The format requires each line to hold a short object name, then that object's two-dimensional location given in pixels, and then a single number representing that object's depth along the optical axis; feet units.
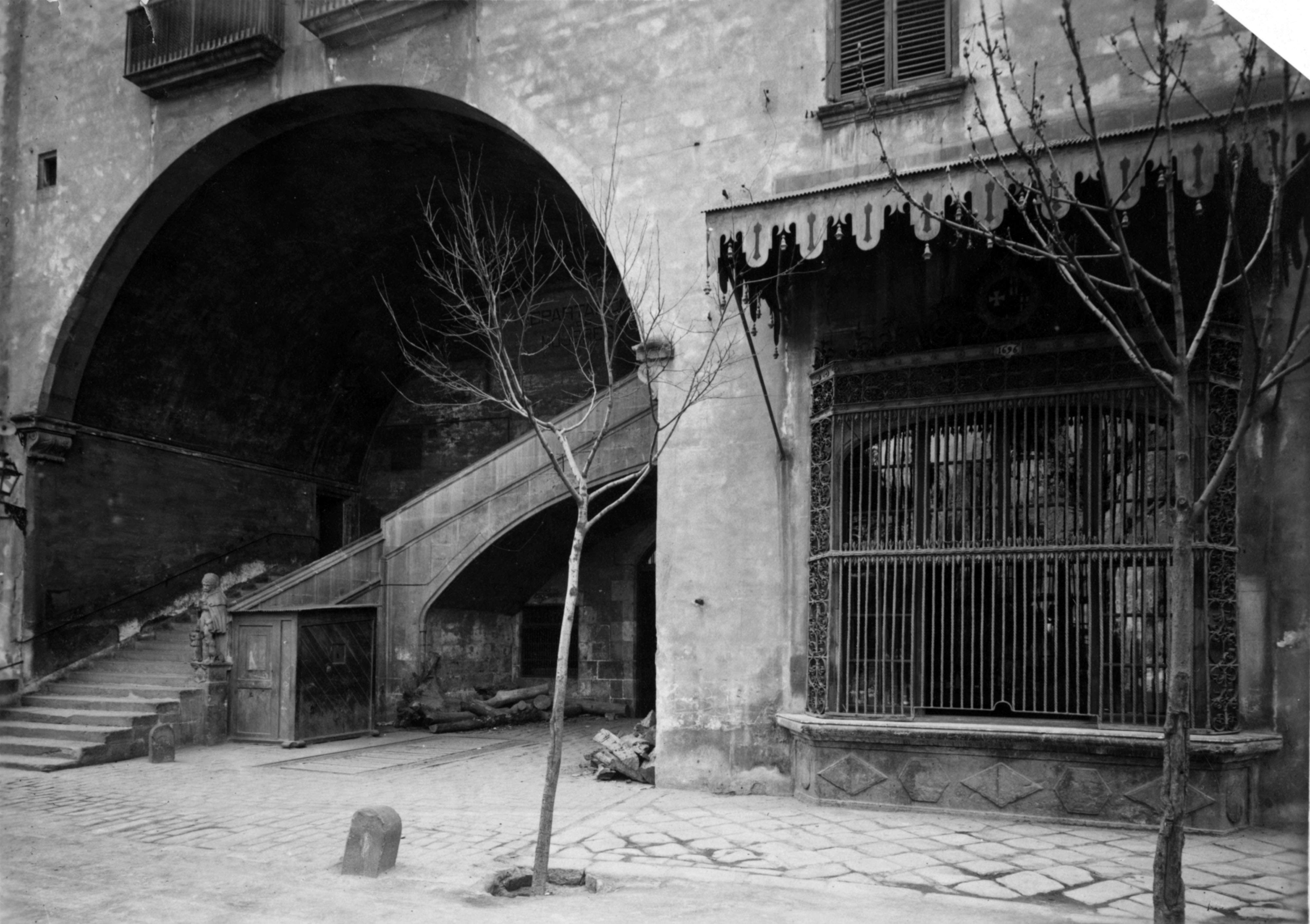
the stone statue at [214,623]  49.47
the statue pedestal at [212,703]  48.42
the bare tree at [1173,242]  18.11
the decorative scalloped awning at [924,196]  26.35
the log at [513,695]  57.72
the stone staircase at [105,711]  45.03
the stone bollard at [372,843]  25.08
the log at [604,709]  60.44
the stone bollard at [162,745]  43.93
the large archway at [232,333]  53.01
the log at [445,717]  54.19
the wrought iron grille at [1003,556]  30.83
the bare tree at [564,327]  27.89
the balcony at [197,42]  48.96
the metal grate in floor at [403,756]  42.57
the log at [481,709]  55.93
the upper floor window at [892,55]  34.88
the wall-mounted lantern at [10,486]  53.01
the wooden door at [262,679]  48.32
